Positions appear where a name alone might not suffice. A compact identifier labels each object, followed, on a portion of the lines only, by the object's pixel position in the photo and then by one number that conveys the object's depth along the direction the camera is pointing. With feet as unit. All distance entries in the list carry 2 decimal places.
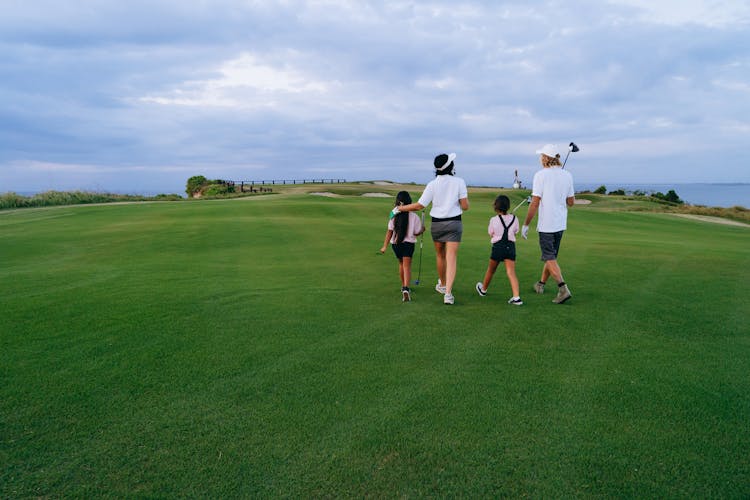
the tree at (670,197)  195.93
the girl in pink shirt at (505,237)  25.89
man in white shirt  25.49
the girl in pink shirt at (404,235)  26.66
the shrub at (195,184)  266.36
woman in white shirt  24.97
